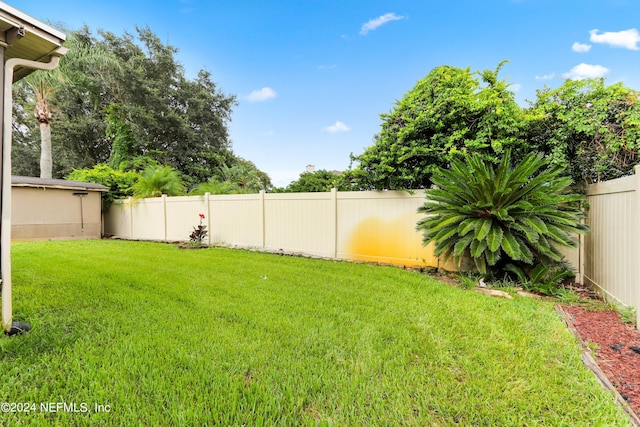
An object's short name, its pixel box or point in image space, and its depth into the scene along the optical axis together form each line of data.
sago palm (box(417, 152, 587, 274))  3.97
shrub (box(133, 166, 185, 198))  10.30
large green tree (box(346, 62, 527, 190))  4.80
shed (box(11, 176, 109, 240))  9.42
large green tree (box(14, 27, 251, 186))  16.17
